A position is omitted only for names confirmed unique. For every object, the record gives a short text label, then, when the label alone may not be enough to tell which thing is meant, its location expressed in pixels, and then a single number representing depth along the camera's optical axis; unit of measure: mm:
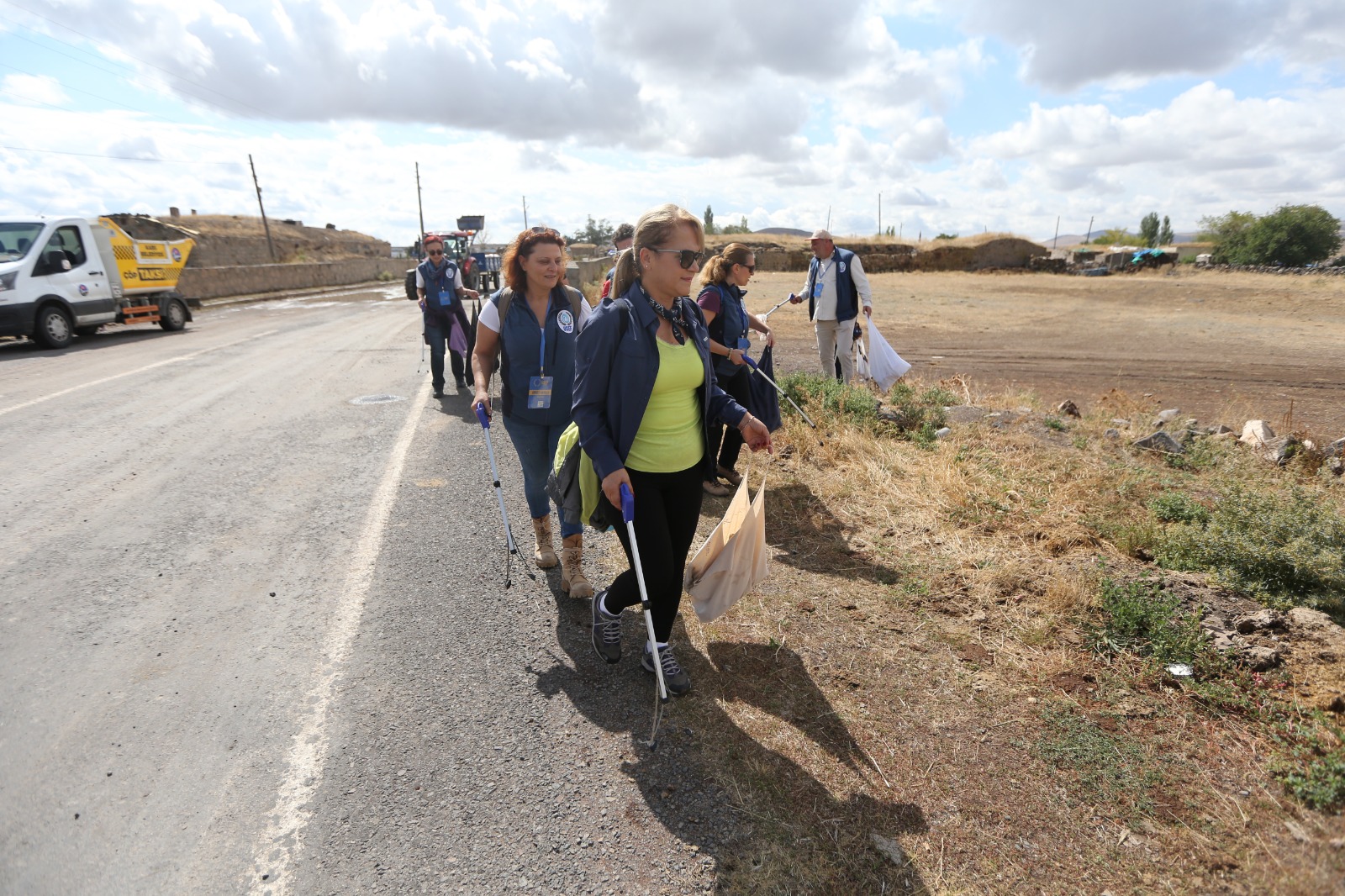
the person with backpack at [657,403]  2771
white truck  12445
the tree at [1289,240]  46594
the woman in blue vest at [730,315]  5309
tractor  37062
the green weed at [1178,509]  4367
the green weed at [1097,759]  2521
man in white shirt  7898
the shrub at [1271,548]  3346
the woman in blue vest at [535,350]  3826
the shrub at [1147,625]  3146
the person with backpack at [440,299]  8898
